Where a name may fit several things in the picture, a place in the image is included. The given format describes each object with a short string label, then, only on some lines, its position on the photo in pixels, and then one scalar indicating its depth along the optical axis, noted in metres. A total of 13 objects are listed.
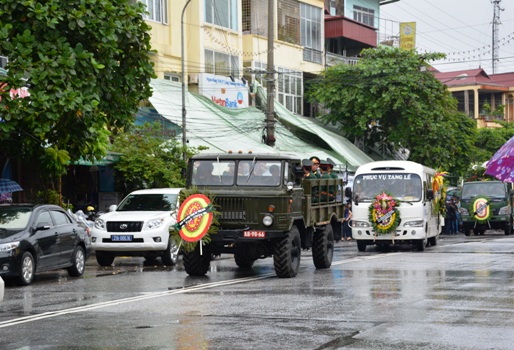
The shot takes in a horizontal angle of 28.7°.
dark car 17.70
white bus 28.23
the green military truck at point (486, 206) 42.78
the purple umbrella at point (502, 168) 22.92
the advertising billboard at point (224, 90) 39.91
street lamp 32.88
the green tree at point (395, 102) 47.16
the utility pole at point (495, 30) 92.71
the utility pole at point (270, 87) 34.56
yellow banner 60.84
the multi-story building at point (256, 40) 38.88
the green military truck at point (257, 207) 18.16
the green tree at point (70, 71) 20.20
